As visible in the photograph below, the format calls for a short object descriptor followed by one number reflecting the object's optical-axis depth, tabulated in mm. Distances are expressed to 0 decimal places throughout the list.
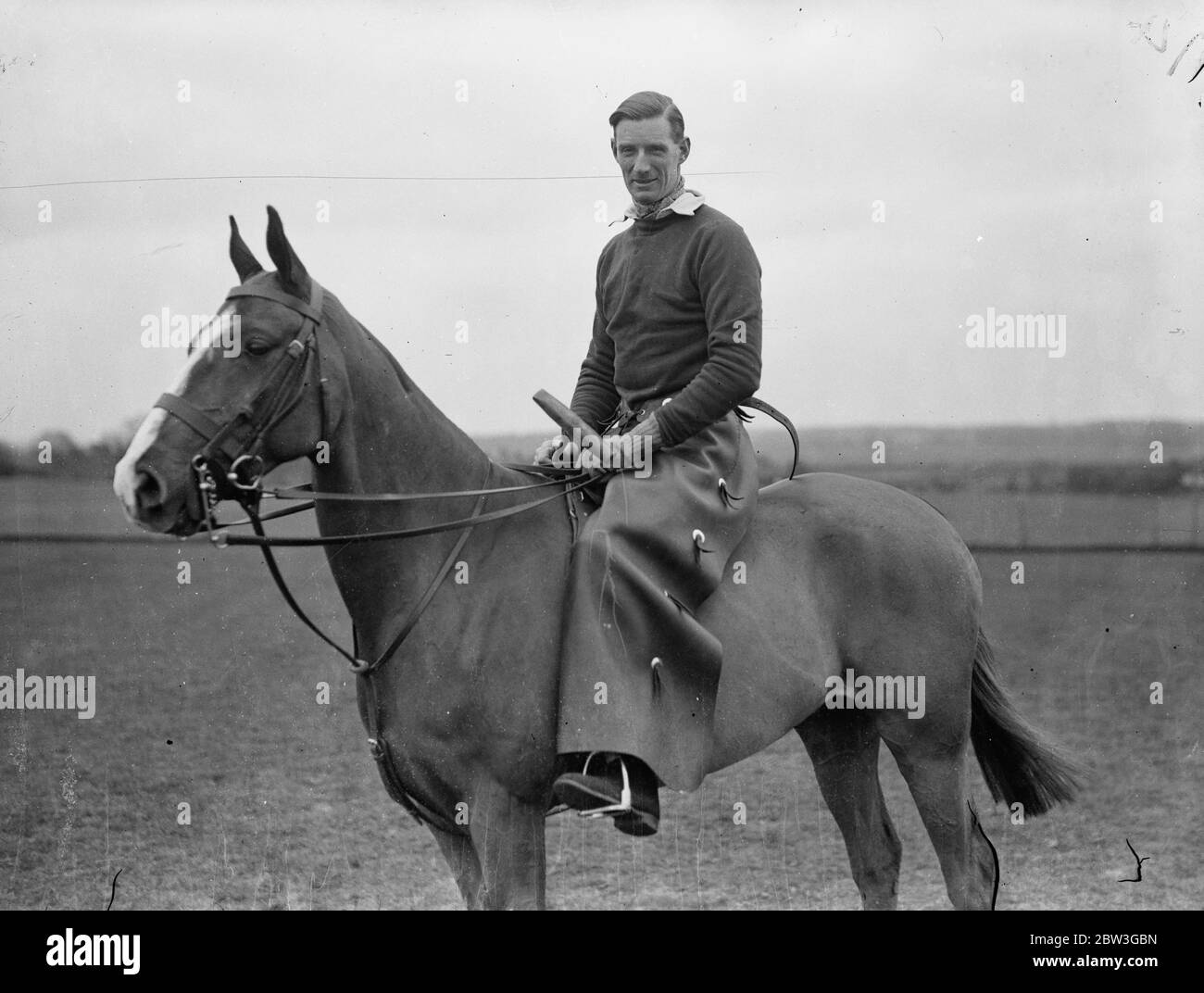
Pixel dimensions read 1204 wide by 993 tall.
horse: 3695
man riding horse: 4004
